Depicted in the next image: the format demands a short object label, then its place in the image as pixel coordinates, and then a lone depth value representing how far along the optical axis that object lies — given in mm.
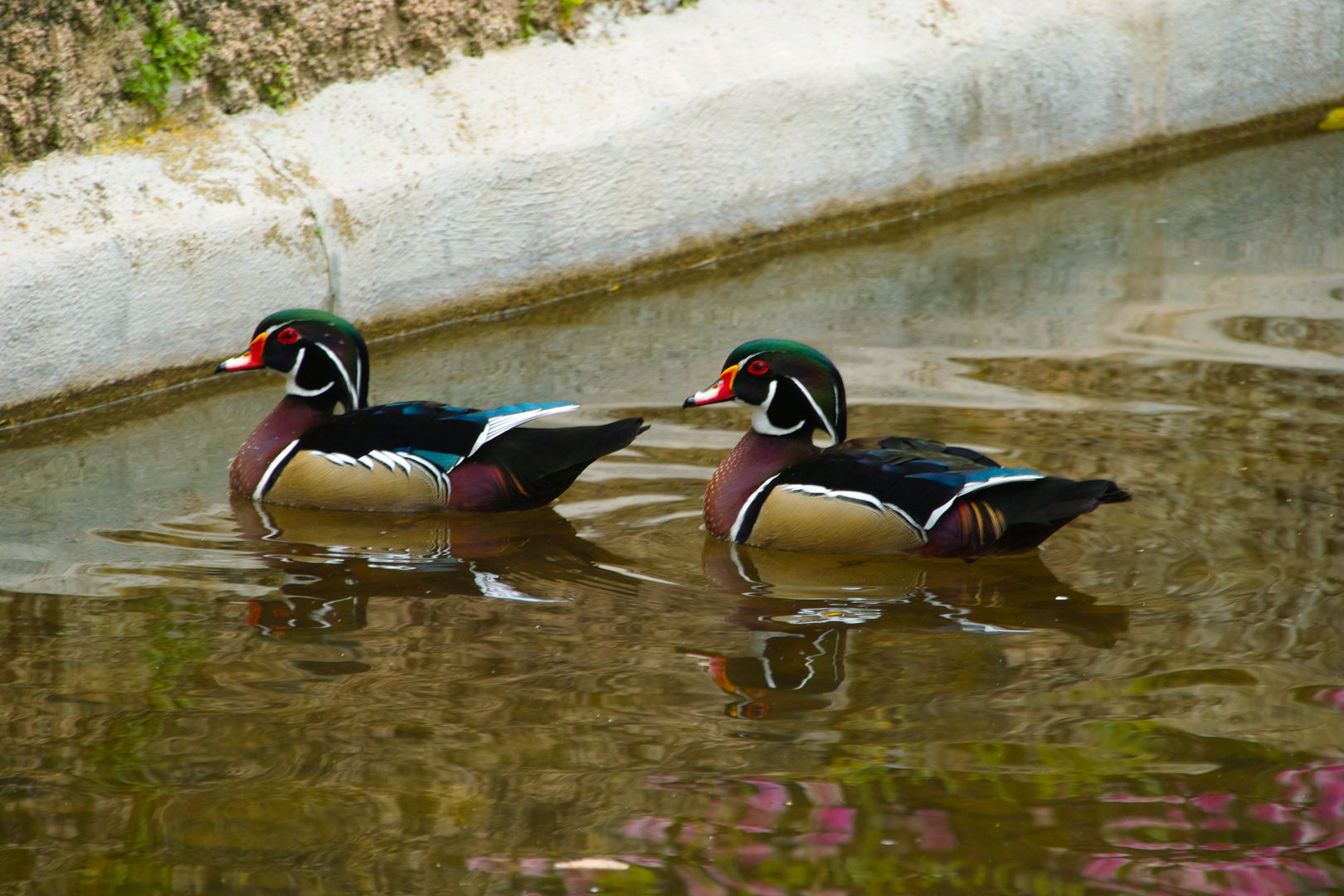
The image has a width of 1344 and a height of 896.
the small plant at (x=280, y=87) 13898
